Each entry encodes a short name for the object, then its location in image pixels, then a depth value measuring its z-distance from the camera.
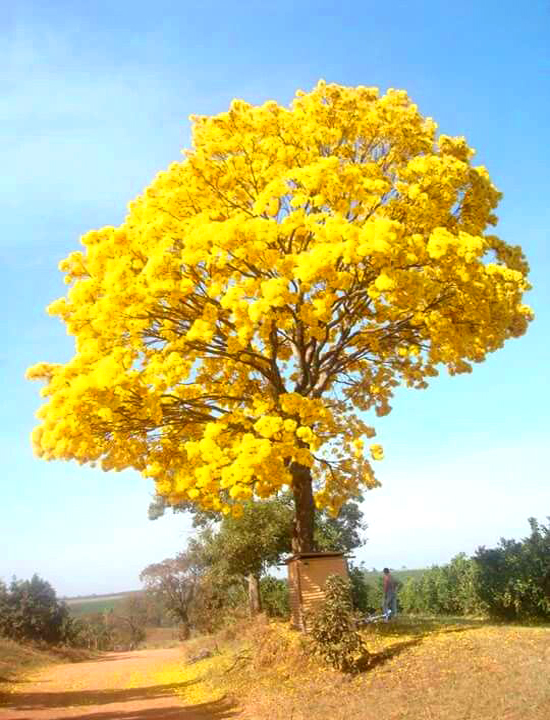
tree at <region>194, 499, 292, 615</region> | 25.16
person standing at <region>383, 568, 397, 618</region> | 18.98
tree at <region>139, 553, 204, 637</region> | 41.91
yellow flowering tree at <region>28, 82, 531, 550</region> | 11.61
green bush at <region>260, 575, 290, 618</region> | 28.75
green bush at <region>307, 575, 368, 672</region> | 10.94
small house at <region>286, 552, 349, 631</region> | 14.05
